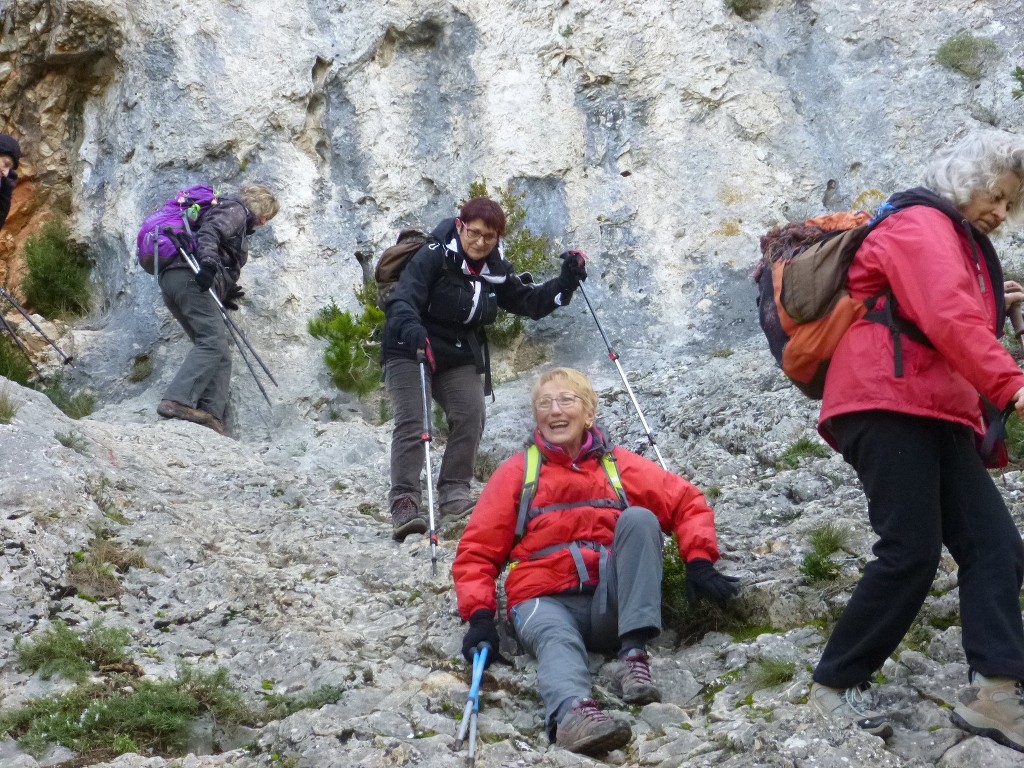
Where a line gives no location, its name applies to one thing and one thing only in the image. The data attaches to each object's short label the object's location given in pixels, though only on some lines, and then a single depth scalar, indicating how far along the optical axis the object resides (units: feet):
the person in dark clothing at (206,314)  36.04
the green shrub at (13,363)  39.68
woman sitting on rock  17.21
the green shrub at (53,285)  44.24
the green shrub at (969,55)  39.70
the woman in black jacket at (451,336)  25.59
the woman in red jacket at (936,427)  13.16
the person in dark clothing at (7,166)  35.12
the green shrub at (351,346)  39.19
